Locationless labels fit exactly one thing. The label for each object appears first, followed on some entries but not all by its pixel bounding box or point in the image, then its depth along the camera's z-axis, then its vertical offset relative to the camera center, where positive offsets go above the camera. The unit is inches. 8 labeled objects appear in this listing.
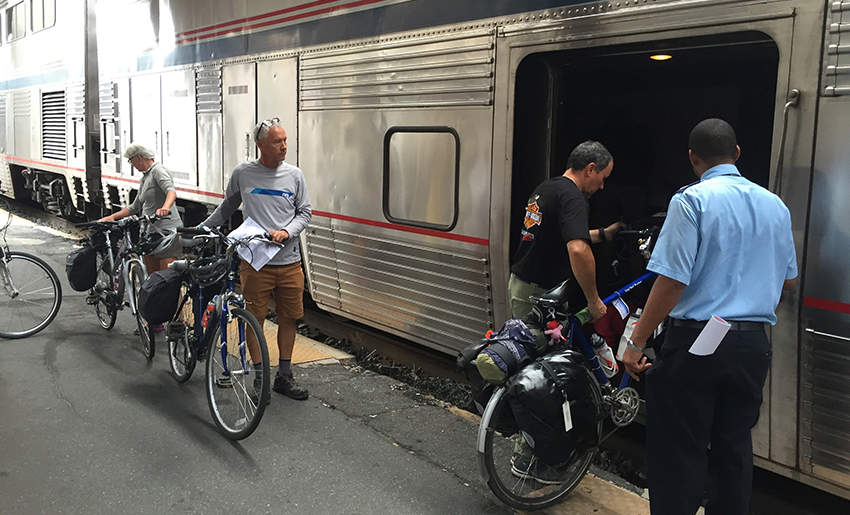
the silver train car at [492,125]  120.3 +4.4
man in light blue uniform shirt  104.1 -22.3
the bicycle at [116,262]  240.7 -40.7
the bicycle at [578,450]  130.3 -47.2
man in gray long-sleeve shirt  185.8 -18.8
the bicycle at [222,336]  164.9 -46.9
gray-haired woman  245.1 -19.2
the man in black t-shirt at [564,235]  137.3 -16.7
